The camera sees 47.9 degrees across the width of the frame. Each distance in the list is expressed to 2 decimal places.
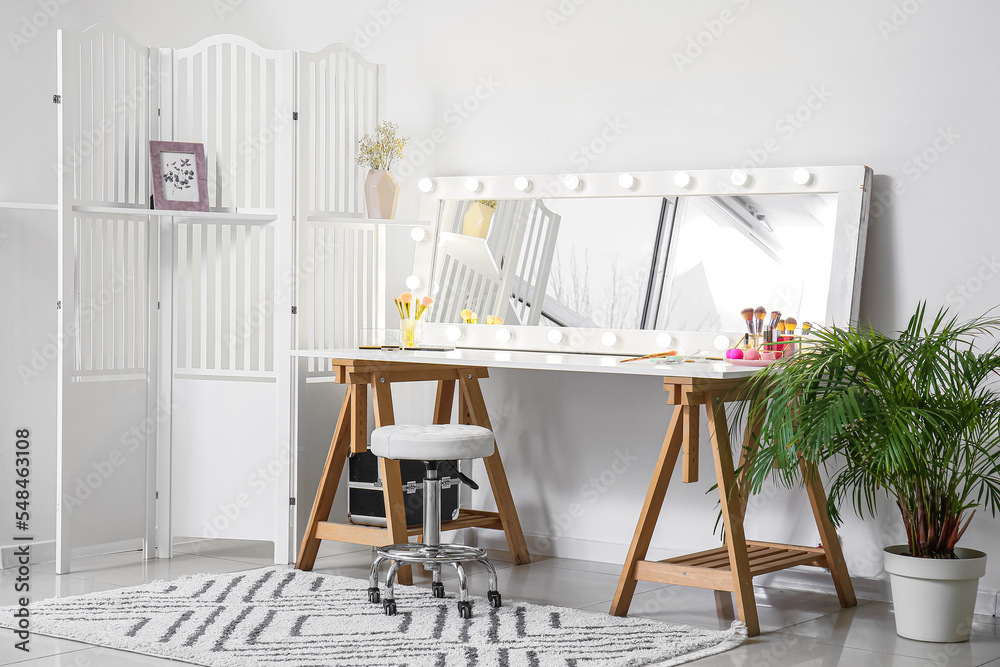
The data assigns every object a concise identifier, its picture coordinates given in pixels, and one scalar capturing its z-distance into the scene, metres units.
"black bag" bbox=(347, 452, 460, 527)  4.42
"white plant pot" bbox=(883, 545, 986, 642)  3.27
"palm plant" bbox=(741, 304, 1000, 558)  3.14
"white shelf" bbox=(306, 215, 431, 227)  4.51
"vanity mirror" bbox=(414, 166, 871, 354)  3.86
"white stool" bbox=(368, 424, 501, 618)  3.54
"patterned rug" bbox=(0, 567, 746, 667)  3.06
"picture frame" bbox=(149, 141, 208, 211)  4.45
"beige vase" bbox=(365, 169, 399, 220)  4.64
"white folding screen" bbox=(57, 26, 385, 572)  4.34
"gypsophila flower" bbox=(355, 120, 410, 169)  4.66
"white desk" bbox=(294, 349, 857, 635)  3.42
